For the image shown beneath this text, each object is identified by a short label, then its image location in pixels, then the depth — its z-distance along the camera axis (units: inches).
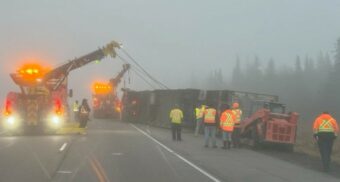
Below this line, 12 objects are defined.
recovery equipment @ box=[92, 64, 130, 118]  2372.0
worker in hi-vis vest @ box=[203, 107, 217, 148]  956.0
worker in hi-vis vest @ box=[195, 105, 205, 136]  1287.4
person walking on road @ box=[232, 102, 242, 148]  995.0
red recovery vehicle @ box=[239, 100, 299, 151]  977.5
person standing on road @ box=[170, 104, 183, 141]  1102.7
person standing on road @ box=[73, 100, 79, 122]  1725.6
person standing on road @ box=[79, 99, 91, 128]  1299.2
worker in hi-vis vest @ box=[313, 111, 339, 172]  705.0
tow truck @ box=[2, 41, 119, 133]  1134.4
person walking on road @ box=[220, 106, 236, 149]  931.3
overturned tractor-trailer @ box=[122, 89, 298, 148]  987.9
